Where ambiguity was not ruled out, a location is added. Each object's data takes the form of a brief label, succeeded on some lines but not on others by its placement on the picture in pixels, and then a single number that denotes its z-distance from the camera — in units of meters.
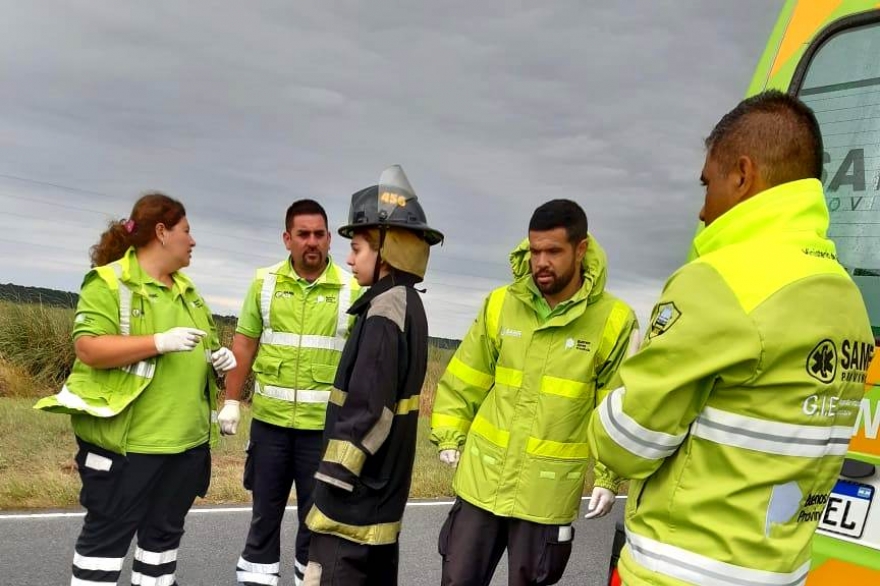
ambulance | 2.42
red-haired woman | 3.41
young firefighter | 2.79
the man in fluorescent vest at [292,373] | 4.43
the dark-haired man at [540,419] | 3.24
